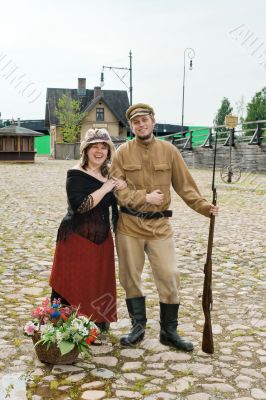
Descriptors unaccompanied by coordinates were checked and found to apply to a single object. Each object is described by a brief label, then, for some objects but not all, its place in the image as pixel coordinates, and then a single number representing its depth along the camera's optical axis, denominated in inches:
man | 165.6
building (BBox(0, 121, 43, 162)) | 1518.2
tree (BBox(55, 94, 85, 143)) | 2112.5
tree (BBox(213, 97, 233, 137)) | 2817.2
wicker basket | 149.7
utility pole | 1210.3
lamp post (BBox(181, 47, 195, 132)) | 1362.5
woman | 165.0
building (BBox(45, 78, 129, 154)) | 2128.4
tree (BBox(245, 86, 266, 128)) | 2334.4
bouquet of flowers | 149.9
